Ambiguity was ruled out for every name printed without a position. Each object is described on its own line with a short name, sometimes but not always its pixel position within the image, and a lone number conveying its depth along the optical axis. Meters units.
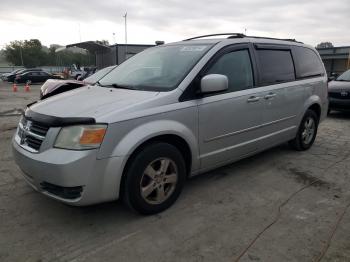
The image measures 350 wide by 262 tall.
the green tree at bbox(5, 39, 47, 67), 67.75
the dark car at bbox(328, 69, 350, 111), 8.87
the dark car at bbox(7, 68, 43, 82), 29.16
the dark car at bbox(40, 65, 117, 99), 7.01
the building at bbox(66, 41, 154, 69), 25.12
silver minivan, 2.86
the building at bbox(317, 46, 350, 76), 31.95
